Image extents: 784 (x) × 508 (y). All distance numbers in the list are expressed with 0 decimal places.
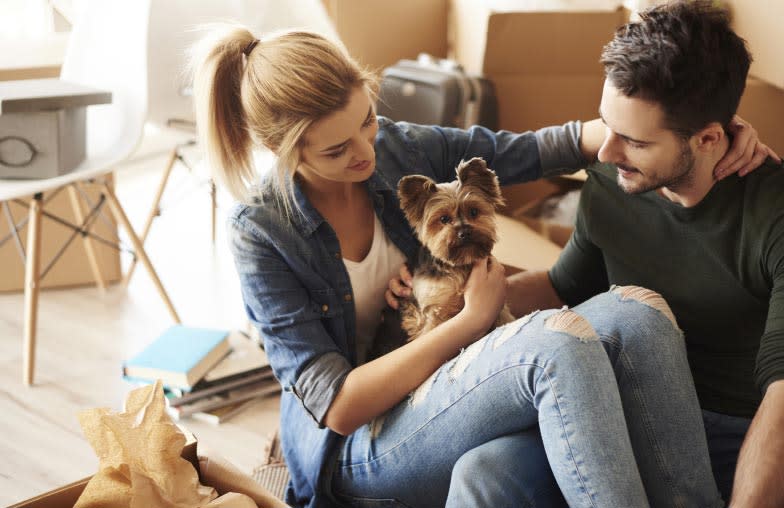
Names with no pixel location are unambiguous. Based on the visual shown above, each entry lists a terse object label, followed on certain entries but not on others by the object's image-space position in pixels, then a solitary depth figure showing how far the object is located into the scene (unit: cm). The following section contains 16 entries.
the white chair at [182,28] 288
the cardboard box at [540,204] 254
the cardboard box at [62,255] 300
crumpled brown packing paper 136
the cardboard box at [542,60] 281
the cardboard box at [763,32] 226
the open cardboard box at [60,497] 138
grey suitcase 285
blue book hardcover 229
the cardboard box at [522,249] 237
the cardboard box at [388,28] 309
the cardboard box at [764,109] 236
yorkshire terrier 156
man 137
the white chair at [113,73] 270
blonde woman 130
